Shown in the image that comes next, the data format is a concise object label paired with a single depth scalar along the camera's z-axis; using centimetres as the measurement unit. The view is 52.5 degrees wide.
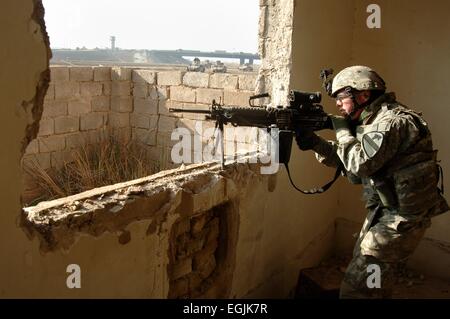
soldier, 254
